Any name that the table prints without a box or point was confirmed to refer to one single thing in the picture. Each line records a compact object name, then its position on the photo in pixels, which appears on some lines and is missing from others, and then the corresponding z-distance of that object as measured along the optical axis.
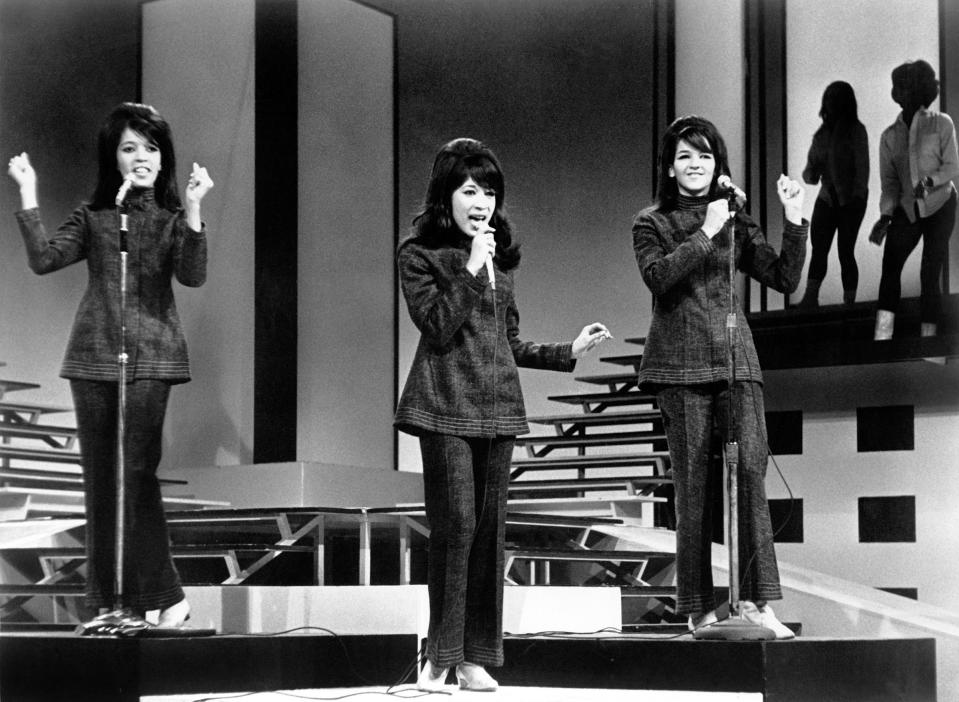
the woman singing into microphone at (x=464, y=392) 5.24
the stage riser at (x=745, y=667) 5.39
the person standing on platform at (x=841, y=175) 11.55
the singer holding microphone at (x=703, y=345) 5.90
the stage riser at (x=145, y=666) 5.37
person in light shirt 10.49
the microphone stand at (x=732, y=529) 5.53
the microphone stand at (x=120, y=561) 5.72
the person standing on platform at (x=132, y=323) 6.00
